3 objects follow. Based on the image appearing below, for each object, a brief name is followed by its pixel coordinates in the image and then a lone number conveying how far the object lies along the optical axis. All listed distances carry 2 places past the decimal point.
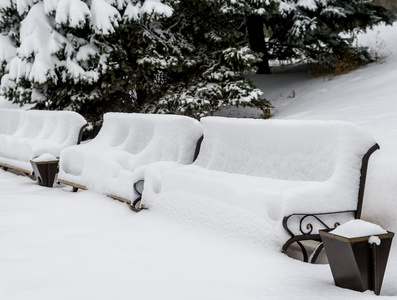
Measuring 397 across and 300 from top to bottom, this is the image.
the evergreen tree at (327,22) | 12.73
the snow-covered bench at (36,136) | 8.93
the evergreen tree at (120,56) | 11.52
